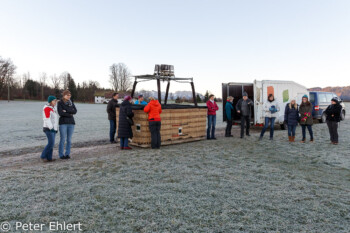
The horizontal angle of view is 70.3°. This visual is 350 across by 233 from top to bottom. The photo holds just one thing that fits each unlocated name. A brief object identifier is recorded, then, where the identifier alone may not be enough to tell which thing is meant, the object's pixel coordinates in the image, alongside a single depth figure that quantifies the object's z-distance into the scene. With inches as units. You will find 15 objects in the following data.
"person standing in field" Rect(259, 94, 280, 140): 360.5
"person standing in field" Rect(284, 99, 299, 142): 356.2
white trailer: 446.3
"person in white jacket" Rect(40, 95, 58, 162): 231.0
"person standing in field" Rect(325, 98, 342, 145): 330.6
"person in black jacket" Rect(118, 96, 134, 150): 287.7
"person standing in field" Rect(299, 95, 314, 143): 352.2
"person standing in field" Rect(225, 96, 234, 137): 383.2
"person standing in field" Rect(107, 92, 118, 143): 341.8
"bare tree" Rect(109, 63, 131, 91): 3068.2
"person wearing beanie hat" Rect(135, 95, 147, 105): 368.9
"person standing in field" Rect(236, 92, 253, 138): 384.5
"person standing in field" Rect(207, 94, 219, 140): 367.2
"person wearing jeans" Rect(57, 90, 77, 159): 241.4
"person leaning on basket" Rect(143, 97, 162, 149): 284.8
